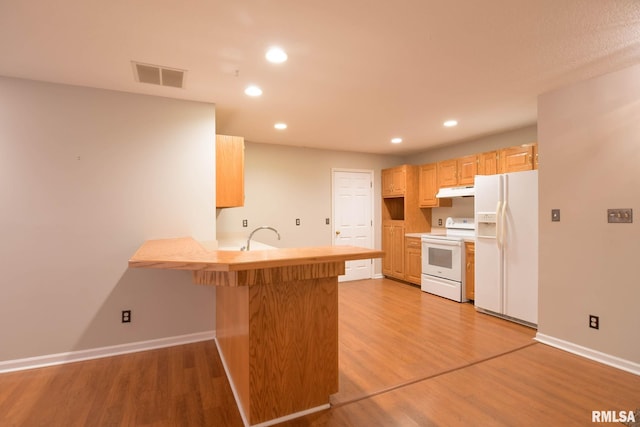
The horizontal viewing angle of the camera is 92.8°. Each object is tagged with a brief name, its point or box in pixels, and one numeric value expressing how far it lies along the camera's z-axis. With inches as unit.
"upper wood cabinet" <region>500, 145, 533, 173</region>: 147.1
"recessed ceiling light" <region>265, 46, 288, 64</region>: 85.0
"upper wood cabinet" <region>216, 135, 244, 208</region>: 132.0
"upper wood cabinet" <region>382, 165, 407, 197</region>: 217.0
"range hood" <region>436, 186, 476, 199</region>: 176.1
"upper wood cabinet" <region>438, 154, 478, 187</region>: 176.6
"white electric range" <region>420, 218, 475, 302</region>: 174.2
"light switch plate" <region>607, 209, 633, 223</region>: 96.0
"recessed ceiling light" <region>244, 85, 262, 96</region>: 109.7
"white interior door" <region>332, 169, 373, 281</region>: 221.1
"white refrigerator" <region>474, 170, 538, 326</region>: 133.0
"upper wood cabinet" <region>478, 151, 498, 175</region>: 163.4
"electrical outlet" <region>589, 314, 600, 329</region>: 102.5
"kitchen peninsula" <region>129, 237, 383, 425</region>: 68.0
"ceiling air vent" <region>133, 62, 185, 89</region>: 94.0
